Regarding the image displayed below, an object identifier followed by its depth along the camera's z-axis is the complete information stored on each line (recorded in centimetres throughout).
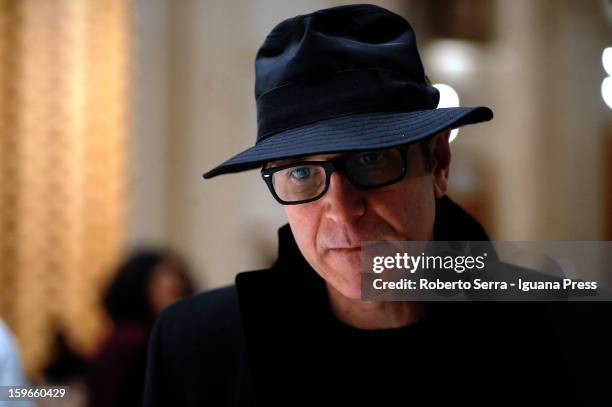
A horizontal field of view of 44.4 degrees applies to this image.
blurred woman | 232
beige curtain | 461
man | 116
